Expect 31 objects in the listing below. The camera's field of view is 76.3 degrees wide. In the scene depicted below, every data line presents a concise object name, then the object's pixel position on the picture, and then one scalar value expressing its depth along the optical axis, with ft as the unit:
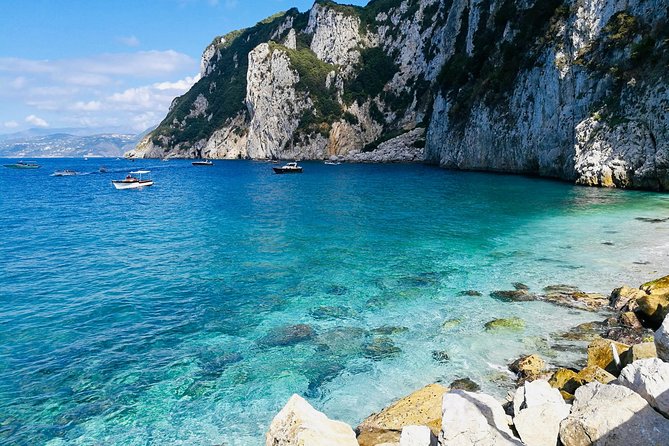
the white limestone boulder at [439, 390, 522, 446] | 20.18
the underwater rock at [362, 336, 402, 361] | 43.76
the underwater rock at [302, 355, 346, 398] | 38.93
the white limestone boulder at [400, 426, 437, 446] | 22.06
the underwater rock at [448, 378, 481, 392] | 36.73
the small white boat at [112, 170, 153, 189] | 227.61
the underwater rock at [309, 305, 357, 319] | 54.08
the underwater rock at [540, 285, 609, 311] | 52.80
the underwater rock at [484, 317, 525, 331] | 48.08
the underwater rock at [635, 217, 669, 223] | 97.62
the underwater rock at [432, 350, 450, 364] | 42.06
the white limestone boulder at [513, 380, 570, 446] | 22.47
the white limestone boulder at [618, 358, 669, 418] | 20.78
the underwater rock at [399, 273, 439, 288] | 64.64
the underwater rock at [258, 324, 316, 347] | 47.56
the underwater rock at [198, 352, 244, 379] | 41.68
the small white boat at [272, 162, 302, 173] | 306.76
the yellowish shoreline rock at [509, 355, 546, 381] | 36.68
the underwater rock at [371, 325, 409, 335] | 48.75
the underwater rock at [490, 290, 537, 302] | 56.59
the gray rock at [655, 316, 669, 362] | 23.93
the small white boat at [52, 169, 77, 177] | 341.00
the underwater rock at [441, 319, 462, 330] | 49.40
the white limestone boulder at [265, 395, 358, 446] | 21.44
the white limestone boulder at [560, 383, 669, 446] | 19.71
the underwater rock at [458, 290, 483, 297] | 59.57
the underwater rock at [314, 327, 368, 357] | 45.00
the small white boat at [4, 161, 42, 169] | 449.48
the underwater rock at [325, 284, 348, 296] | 62.34
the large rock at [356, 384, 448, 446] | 27.43
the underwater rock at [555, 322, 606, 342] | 44.52
